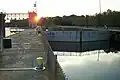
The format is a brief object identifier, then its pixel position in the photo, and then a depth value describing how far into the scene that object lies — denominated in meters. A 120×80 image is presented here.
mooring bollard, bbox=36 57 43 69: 11.81
